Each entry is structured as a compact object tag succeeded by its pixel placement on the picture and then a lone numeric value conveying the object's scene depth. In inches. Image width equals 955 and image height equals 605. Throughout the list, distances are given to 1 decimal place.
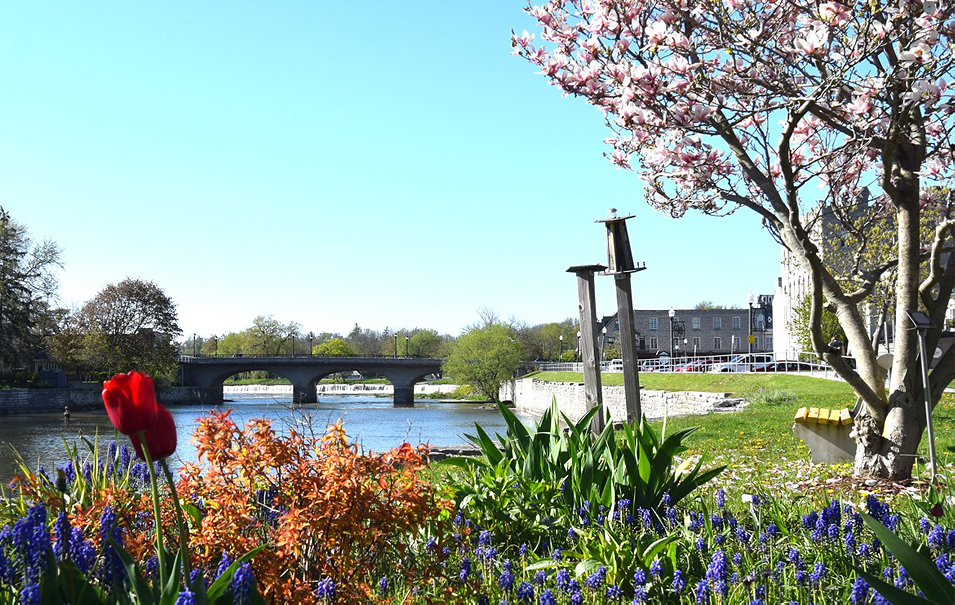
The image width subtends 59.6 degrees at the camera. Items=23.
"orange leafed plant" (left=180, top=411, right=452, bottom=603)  111.8
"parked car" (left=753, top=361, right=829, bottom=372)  1542.8
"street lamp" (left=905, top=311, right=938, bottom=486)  247.9
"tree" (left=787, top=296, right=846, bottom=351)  1274.6
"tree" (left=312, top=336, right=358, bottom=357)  3994.1
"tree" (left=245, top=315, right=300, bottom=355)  3656.5
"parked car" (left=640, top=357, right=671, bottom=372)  2068.2
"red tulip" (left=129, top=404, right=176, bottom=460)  84.6
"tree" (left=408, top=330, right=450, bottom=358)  3887.8
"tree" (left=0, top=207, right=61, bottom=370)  1753.2
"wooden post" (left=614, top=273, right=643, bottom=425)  316.2
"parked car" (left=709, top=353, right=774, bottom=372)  1762.7
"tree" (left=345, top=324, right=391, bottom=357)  4375.0
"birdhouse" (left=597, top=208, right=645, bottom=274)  319.6
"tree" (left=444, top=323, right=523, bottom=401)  2288.4
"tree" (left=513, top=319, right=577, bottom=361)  3378.4
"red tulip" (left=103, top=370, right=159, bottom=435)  80.5
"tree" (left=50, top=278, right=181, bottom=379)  2091.5
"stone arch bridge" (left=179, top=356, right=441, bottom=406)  2534.4
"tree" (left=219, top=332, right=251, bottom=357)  3803.2
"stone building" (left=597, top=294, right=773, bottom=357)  3385.8
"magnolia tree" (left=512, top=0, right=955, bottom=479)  238.2
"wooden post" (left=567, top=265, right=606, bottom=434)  297.7
